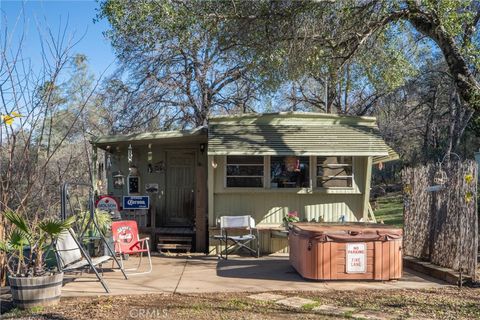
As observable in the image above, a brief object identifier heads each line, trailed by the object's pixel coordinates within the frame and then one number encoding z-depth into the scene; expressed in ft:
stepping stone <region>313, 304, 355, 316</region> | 18.25
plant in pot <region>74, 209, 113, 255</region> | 27.96
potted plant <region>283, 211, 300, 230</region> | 32.03
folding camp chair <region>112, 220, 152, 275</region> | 26.05
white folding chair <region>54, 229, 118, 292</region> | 21.04
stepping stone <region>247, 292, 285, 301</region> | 20.30
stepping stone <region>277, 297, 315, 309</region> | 19.31
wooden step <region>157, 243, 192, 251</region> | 33.88
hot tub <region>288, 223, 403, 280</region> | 23.53
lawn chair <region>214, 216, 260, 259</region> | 30.86
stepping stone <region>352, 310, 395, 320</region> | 17.51
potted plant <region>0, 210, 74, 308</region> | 18.86
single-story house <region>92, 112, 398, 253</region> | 32.04
